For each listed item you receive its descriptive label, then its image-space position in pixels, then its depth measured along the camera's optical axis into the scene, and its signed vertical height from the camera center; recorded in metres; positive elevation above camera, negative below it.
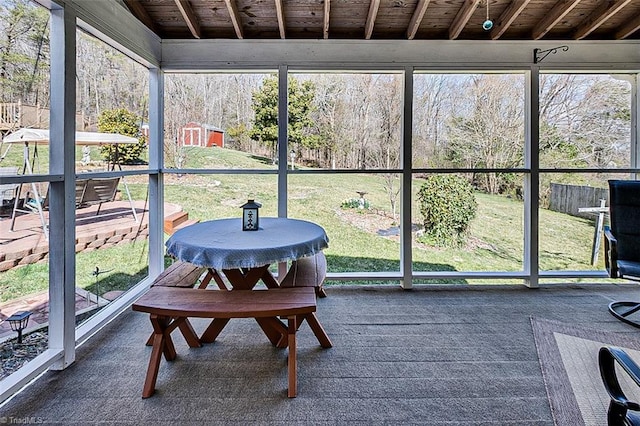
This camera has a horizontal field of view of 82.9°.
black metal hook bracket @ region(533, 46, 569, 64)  3.86 +1.65
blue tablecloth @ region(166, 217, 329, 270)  2.19 -0.24
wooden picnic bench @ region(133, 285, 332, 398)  2.07 -0.58
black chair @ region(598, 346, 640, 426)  1.09 -0.56
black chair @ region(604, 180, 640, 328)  3.24 -0.23
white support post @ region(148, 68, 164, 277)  3.84 +0.37
